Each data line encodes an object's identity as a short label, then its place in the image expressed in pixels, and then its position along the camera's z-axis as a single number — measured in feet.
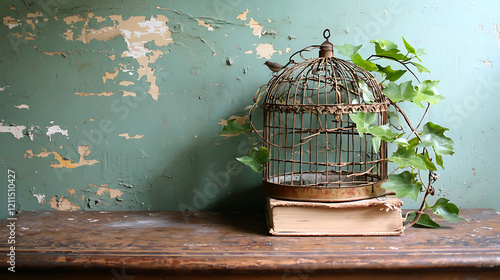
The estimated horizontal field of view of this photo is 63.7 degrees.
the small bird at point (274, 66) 4.61
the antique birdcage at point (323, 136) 4.25
